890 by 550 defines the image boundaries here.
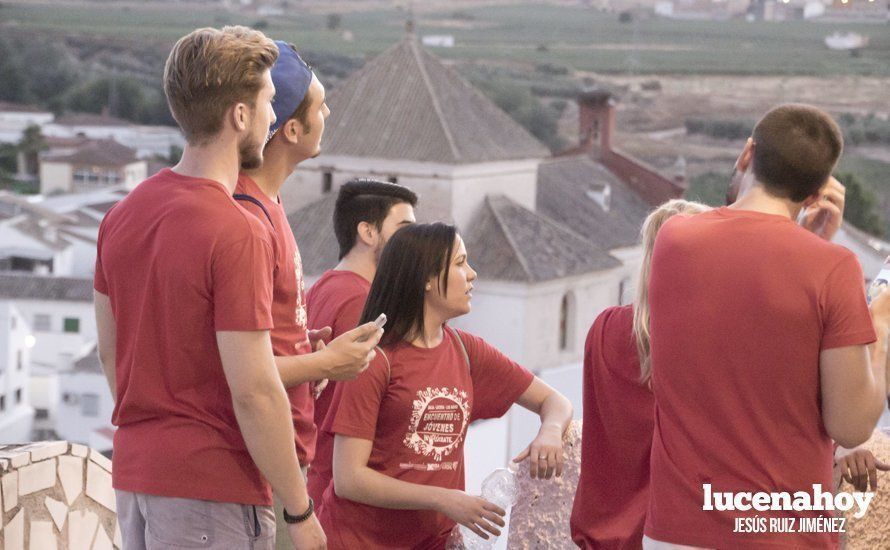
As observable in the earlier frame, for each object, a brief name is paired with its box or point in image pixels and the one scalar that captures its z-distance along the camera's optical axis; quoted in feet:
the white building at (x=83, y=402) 135.44
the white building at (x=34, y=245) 164.45
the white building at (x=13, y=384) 136.46
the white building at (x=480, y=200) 119.55
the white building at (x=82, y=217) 167.73
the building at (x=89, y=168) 211.00
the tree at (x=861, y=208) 171.53
